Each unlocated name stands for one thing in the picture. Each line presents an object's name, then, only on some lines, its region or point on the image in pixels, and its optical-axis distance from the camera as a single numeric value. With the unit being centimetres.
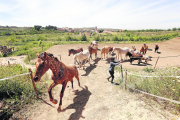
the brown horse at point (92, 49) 1047
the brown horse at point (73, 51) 990
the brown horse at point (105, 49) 1112
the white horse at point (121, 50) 1029
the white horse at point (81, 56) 820
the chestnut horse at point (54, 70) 270
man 524
